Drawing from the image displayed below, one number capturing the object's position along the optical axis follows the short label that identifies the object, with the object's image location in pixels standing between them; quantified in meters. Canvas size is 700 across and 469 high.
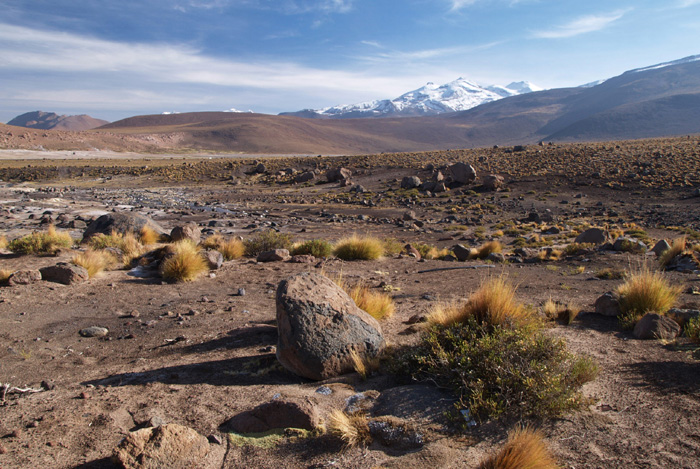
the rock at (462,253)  12.66
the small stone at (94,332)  5.71
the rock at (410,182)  33.59
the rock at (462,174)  32.03
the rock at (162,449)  2.95
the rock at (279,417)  3.48
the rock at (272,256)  10.49
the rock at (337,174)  38.25
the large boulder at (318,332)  4.39
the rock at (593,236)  14.20
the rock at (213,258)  9.29
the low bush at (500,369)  3.56
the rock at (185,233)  12.05
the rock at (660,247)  11.71
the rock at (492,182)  30.50
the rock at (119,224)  12.39
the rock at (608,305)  6.21
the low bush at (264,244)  11.53
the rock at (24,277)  7.41
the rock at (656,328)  5.19
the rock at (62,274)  7.79
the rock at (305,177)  39.78
